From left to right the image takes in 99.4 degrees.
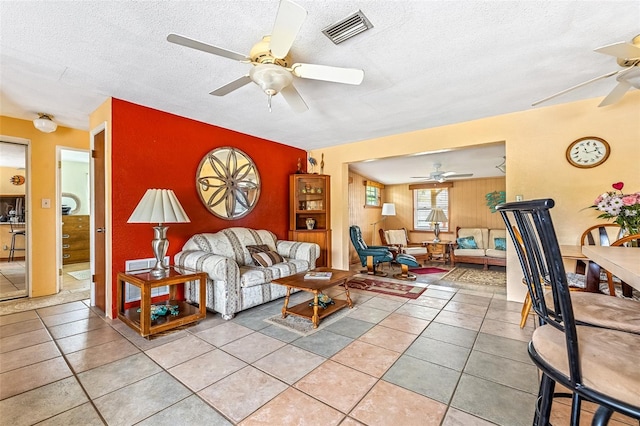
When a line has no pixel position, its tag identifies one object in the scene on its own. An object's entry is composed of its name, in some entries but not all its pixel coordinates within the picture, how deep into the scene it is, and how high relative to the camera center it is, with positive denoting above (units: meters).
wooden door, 3.06 -0.09
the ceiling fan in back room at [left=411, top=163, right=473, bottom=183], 5.93 +0.85
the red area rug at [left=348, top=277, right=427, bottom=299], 3.77 -1.12
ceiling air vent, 1.71 +1.23
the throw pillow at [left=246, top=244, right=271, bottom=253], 3.62 -0.47
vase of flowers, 2.11 +0.01
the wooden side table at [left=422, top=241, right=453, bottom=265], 6.17 -0.90
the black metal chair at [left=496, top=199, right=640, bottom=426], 0.73 -0.45
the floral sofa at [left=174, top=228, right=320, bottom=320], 2.83 -0.61
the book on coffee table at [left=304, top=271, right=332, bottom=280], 2.96 -0.69
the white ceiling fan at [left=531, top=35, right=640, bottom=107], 1.82 +1.08
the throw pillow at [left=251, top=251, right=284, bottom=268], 3.46 -0.58
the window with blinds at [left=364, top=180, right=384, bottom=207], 7.19 +0.54
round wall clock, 2.93 +0.65
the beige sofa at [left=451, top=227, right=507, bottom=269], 5.58 -0.79
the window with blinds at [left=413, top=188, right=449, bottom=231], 7.41 +0.24
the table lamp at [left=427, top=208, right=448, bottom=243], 6.80 -0.10
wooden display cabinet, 4.84 +0.04
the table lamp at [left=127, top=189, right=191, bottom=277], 2.59 +0.00
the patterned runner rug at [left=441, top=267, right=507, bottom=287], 4.44 -1.16
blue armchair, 4.93 -0.75
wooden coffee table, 2.65 -0.77
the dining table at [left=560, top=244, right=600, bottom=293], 2.20 -0.51
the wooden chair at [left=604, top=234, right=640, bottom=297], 2.16 -0.62
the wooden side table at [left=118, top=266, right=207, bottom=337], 2.36 -0.89
